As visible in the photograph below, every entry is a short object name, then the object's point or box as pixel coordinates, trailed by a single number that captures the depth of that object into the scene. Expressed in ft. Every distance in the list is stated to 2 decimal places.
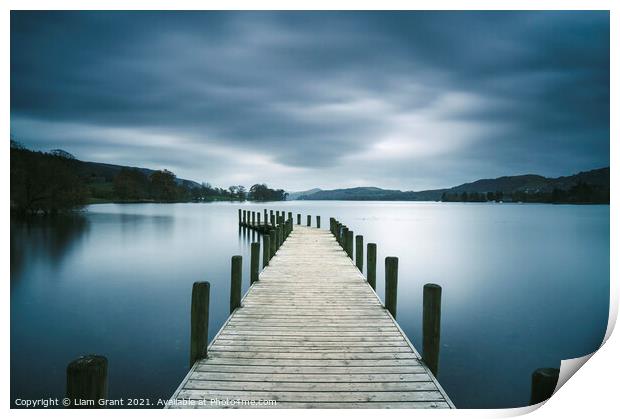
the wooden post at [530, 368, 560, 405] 8.20
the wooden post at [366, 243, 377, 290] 27.57
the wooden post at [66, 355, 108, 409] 8.11
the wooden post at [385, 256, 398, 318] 20.30
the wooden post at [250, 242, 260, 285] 26.84
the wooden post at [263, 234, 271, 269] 32.96
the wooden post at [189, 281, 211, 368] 13.60
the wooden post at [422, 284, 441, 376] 13.56
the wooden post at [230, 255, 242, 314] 20.27
